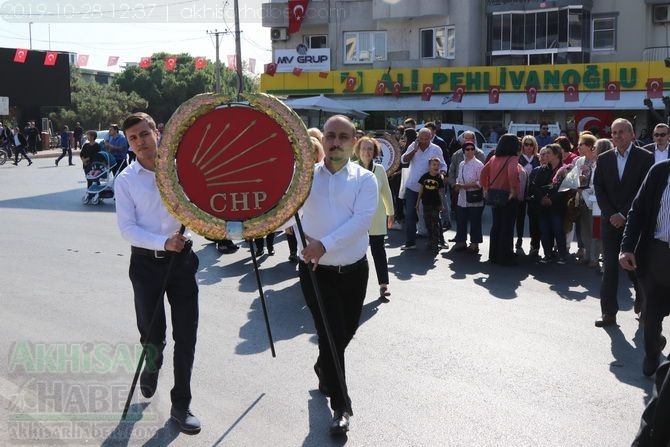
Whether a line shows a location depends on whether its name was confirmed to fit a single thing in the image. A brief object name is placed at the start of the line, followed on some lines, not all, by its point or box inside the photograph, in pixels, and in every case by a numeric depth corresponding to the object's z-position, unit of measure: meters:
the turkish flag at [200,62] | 40.31
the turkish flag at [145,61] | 35.88
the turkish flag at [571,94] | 32.47
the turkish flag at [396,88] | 37.22
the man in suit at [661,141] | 9.14
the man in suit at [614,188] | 7.51
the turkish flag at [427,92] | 36.34
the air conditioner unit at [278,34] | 42.31
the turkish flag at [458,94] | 35.41
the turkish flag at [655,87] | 30.42
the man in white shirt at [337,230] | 4.85
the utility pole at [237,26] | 36.38
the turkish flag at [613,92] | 32.03
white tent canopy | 28.33
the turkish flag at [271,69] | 39.41
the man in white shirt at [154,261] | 4.90
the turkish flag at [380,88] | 37.31
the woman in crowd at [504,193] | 11.19
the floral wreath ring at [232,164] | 4.41
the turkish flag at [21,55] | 42.56
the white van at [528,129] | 28.88
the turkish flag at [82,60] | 35.75
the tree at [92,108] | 62.40
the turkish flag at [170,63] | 38.22
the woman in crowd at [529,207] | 11.80
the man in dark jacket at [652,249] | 5.72
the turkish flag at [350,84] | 37.97
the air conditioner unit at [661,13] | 34.53
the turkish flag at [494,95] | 34.47
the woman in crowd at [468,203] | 12.21
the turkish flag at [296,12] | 41.28
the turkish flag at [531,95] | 32.78
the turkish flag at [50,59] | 38.26
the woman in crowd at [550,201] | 11.31
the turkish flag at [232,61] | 37.99
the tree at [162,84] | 83.81
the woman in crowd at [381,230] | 8.65
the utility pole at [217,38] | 59.50
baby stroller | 18.00
